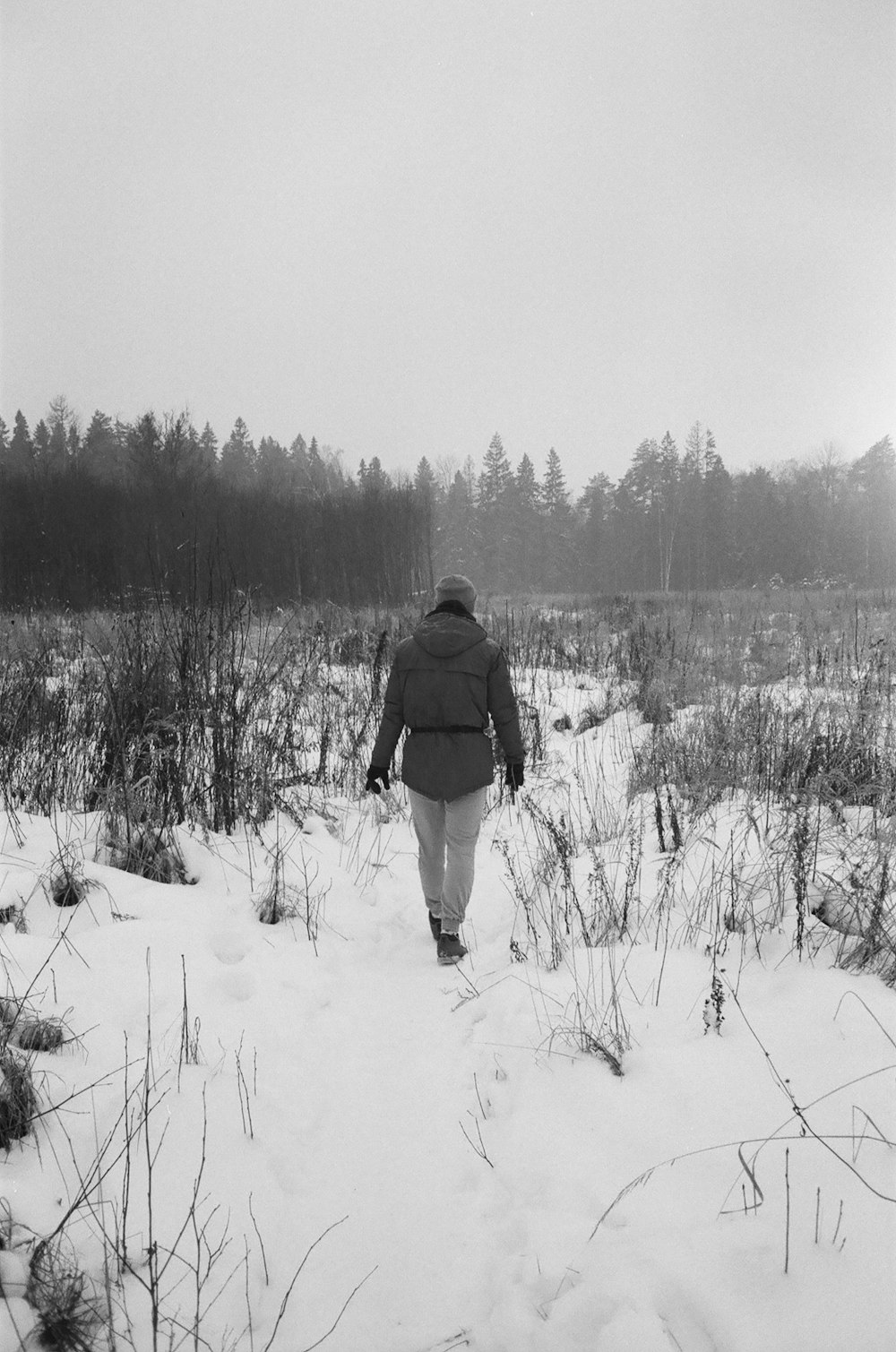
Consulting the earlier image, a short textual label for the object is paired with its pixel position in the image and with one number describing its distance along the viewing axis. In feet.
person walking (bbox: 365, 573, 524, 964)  10.99
